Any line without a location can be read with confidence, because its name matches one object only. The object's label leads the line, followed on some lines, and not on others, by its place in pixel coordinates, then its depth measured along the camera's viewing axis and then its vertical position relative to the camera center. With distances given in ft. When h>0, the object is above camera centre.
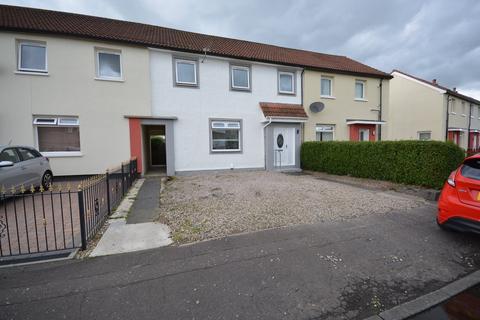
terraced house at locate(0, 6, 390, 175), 29.09 +8.07
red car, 11.35 -3.20
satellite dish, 42.50 +7.20
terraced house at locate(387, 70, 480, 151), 60.80 +8.68
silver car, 18.43 -1.70
